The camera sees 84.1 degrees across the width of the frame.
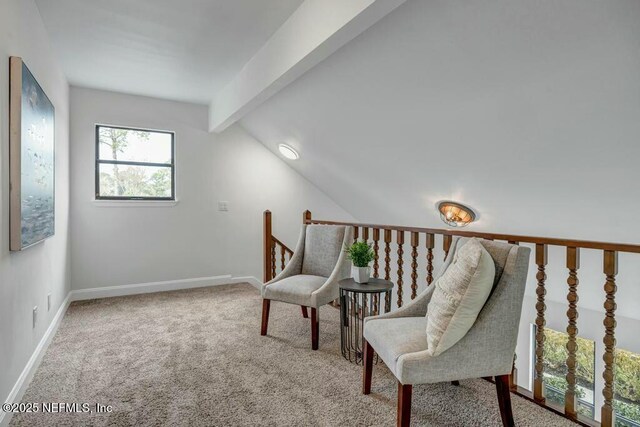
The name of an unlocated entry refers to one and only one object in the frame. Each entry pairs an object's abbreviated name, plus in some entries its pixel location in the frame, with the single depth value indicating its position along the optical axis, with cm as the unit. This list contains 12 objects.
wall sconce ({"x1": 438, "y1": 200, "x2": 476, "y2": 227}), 347
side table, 237
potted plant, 249
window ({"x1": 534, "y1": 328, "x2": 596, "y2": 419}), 365
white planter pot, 249
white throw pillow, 155
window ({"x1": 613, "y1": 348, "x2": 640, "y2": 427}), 347
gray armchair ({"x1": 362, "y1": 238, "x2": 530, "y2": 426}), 158
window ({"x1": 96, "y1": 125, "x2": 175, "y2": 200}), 420
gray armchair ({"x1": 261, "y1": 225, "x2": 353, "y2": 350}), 268
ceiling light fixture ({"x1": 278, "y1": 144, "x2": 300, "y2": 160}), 458
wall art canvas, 190
